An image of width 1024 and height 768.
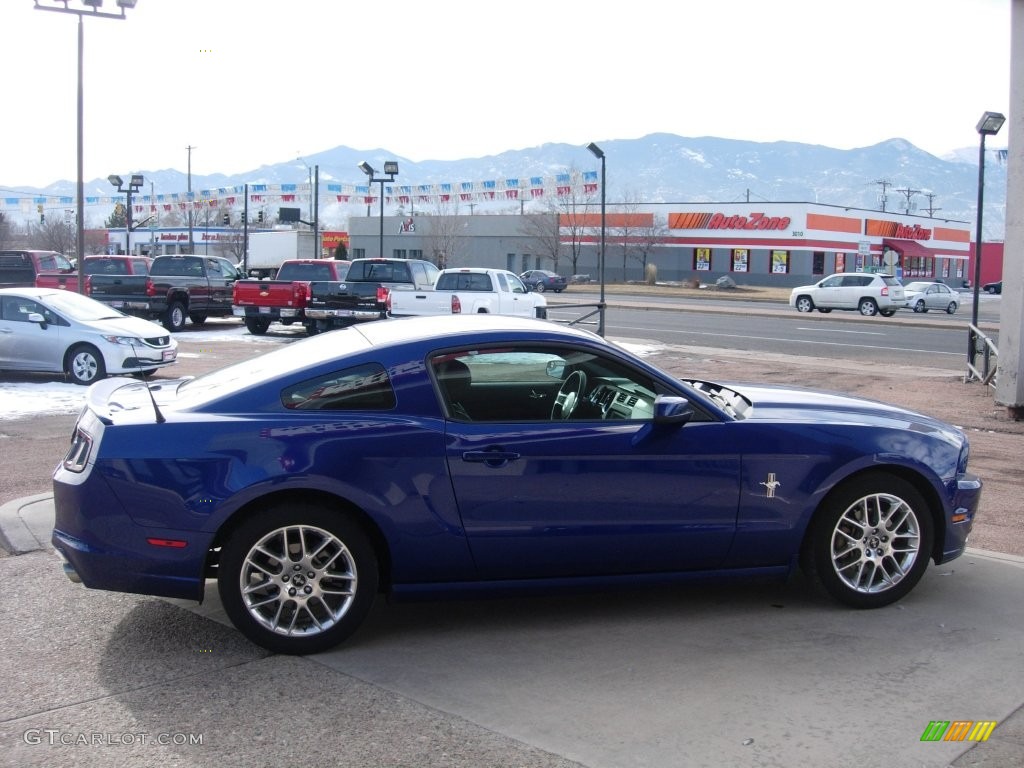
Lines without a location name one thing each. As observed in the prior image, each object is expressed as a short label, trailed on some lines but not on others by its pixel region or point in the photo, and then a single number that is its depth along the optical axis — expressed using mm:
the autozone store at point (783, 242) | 71875
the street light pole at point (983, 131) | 20234
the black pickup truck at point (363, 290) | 24000
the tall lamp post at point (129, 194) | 47062
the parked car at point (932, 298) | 47094
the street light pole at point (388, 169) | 38469
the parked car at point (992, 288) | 74156
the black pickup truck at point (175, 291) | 25453
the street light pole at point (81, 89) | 20672
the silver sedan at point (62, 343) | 15148
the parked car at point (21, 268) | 28016
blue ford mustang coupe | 4734
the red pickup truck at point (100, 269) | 26562
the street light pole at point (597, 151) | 25277
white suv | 41094
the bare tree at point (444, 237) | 74125
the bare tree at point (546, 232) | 75688
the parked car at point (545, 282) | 61688
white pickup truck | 23141
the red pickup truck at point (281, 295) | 24828
